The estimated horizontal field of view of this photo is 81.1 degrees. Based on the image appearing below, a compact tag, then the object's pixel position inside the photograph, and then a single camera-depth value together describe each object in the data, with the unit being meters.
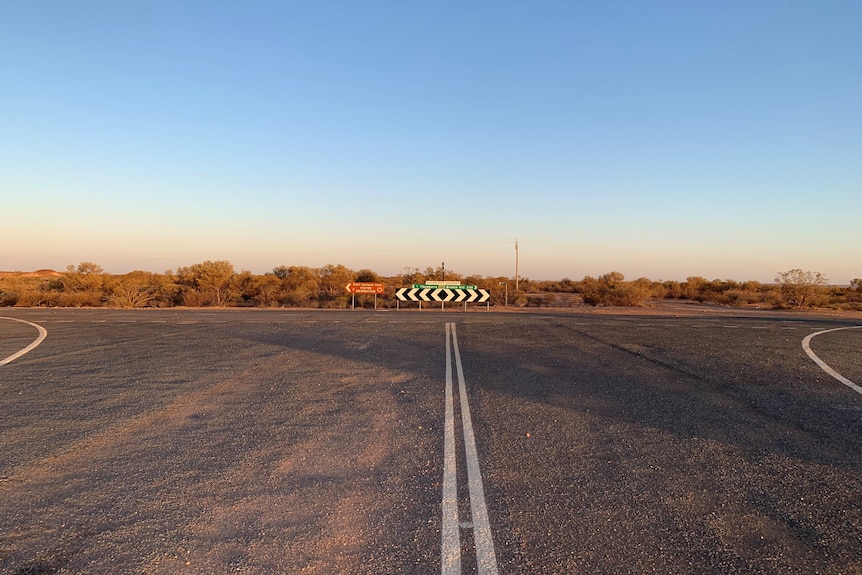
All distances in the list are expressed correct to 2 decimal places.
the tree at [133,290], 33.44
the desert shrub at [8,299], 34.13
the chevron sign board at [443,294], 27.73
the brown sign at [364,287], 29.66
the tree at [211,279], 36.78
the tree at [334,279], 42.47
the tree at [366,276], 50.16
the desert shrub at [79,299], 33.38
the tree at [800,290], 37.84
